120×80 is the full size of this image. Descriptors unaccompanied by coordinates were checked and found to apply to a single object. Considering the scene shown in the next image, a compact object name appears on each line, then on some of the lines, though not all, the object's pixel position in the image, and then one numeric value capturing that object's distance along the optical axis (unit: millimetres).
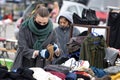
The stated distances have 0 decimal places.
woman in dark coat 6606
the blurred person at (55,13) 16239
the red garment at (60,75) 5650
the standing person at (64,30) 8017
